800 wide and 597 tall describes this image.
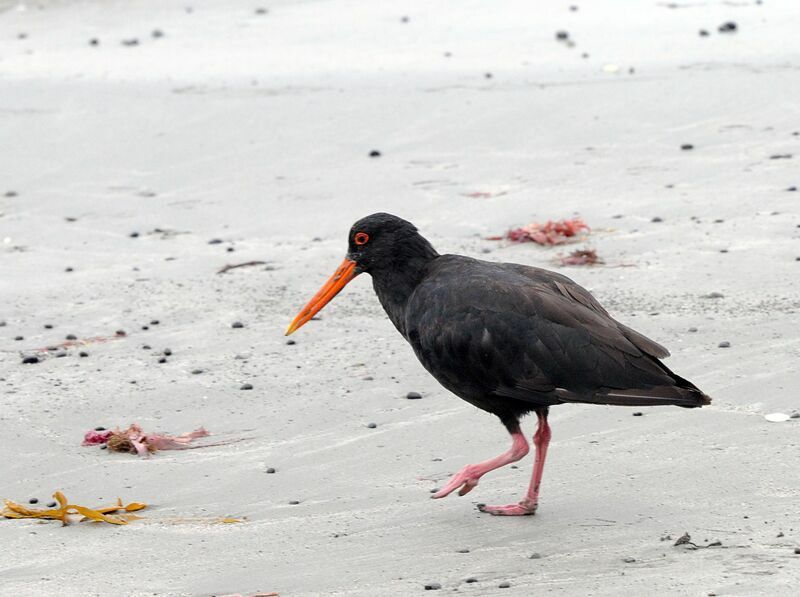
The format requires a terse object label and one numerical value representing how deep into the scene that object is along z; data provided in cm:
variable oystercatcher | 1017
